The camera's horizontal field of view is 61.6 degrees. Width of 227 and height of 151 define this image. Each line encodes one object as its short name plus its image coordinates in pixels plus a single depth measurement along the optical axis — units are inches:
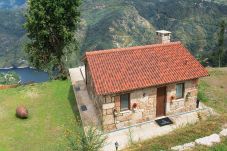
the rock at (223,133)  442.9
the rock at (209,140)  415.9
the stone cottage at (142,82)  505.9
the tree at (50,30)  748.4
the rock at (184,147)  411.5
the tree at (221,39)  1296.4
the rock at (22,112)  592.8
